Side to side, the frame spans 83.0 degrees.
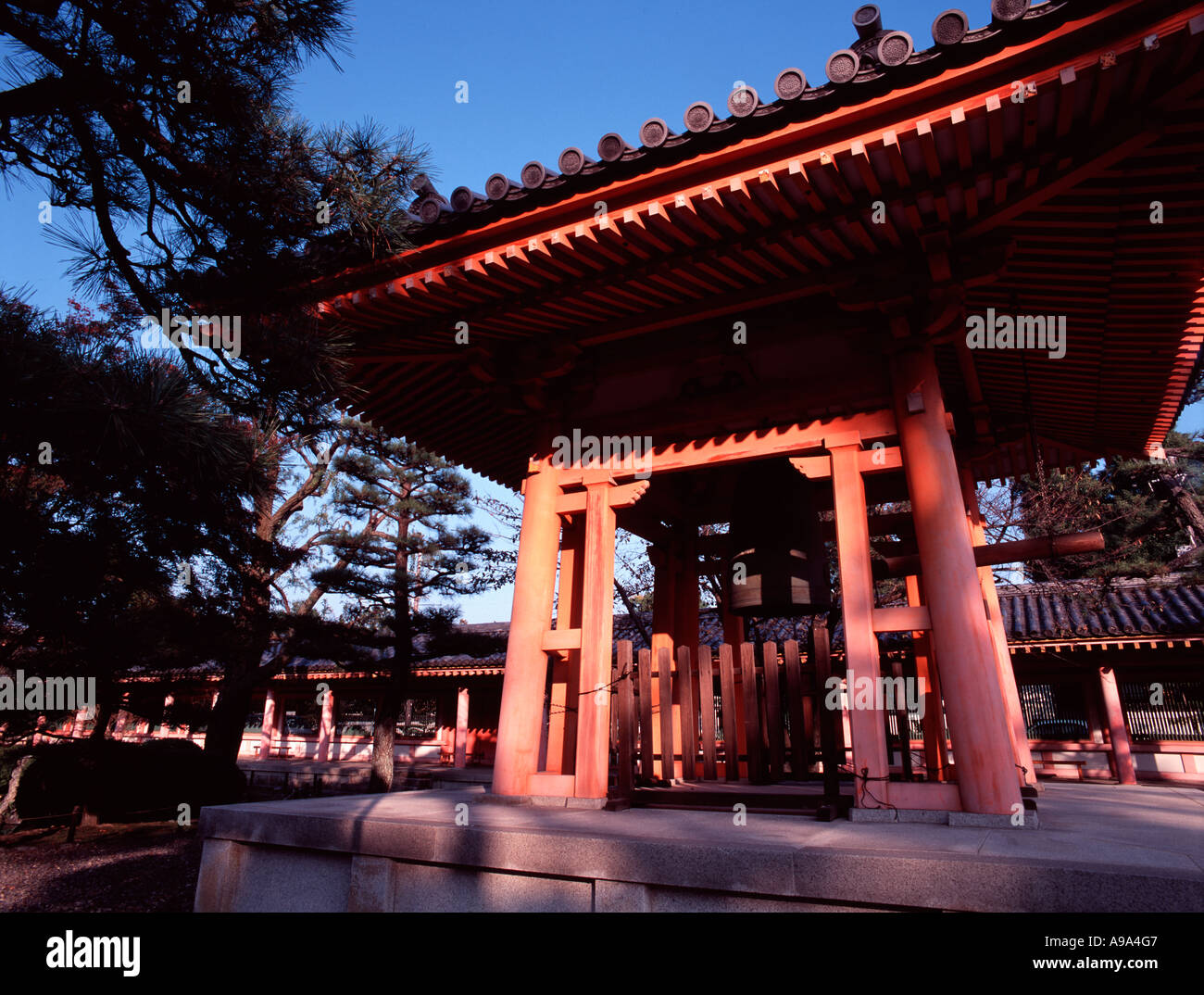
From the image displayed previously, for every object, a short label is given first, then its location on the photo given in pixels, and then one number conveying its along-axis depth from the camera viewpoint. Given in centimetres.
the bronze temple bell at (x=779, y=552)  509
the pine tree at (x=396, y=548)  1628
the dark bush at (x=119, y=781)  1419
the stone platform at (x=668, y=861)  251
